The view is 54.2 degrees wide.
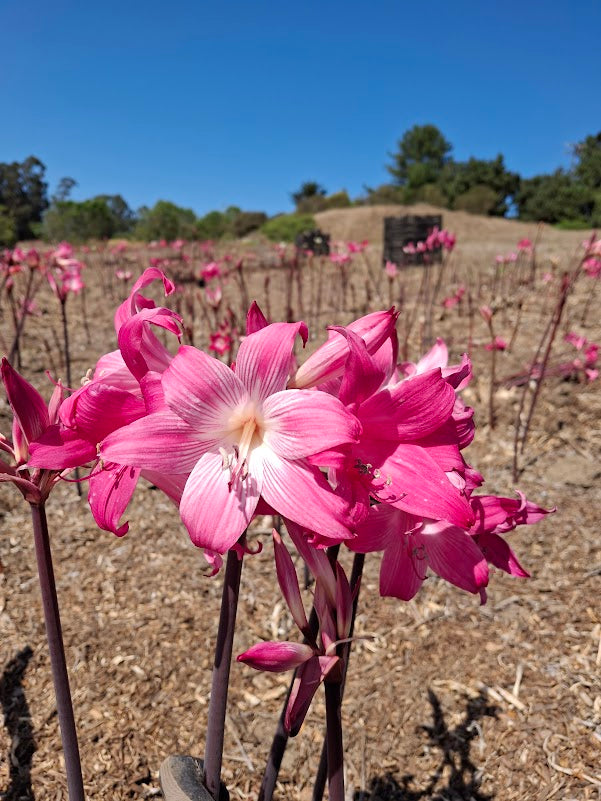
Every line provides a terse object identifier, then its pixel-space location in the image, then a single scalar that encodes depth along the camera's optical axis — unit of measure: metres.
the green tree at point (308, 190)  54.78
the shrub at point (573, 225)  30.36
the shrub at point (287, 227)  22.50
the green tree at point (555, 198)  36.38
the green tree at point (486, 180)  46.38
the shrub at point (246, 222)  30.73
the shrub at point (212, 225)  26.29
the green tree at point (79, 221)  27.39
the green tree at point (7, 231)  17.09
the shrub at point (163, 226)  22.69
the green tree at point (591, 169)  37.19
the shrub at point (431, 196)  40.75
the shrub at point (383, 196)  41.28
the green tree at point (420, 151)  56.94
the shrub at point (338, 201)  37.46
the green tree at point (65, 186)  33.38
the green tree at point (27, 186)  54.97
